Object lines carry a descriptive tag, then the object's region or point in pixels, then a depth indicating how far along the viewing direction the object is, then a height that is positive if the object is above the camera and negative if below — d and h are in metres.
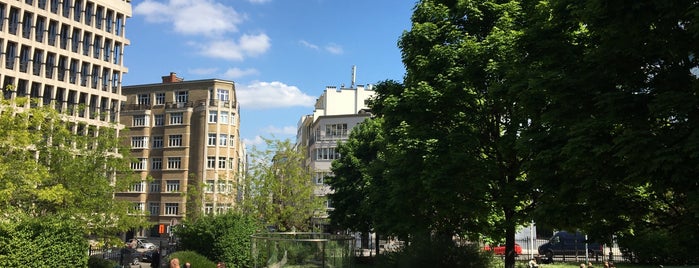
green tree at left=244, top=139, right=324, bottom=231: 46.09 +1.64
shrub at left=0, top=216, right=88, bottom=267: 22.39 -1.28
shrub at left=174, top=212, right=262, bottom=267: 31.19 -1.33
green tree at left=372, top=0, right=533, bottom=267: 19.84 +3.47
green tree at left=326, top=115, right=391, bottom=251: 43.00 +2.76
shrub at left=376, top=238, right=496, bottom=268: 21.03 -1.39
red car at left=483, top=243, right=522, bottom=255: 44.19 -2.43
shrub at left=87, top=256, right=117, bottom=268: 28.53 -2.52
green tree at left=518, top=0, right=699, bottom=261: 11.09 +2.09
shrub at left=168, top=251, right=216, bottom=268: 27.20 -2.15
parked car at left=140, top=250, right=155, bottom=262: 45.30 -3.46
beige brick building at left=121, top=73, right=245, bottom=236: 82.38 +10.44
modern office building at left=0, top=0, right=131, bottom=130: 58.81 +16.56
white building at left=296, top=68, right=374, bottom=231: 82.81 +13.10
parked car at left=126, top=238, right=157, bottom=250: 63.52 -3.56
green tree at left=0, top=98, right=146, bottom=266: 24.78 +1.51
